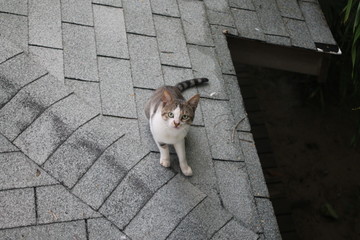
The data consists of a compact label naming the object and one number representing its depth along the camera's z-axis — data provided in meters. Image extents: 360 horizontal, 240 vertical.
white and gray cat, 2.56
